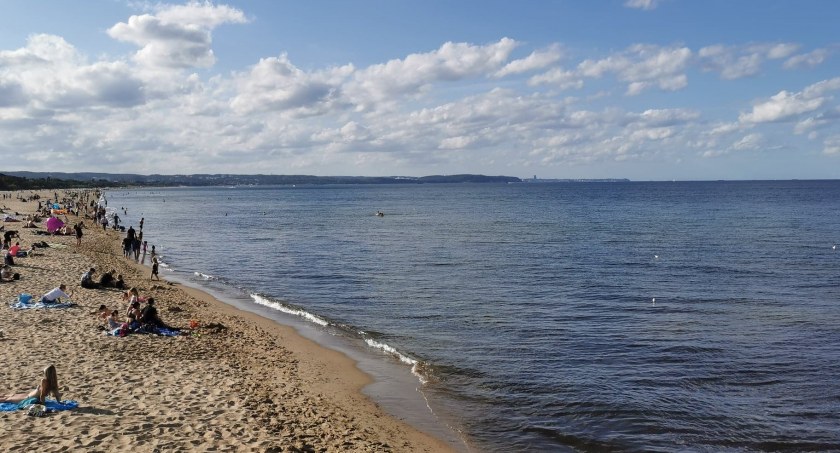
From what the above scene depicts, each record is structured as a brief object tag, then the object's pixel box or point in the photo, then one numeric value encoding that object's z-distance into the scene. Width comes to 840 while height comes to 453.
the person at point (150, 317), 18.45
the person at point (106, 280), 25.19
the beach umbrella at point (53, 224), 44.81
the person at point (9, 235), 31.85
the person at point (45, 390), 11.21
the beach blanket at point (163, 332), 18.23
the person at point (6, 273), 24.19
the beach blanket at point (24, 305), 19.72
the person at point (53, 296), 20.62
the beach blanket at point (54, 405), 11.03
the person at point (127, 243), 37.94
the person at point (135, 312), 18.41
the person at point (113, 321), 17.89
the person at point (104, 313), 19.00
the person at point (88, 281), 24.56
